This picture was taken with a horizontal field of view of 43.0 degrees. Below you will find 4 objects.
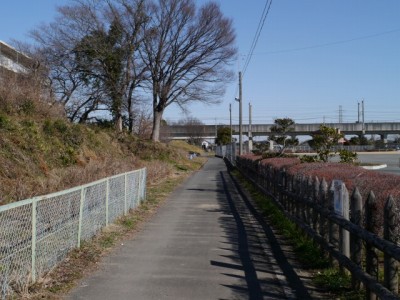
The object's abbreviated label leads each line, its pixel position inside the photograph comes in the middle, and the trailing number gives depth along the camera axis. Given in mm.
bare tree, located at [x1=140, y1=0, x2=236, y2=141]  43656
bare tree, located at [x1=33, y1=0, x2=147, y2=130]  37281
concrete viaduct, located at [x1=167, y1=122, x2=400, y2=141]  103812
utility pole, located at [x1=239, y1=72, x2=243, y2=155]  39819
